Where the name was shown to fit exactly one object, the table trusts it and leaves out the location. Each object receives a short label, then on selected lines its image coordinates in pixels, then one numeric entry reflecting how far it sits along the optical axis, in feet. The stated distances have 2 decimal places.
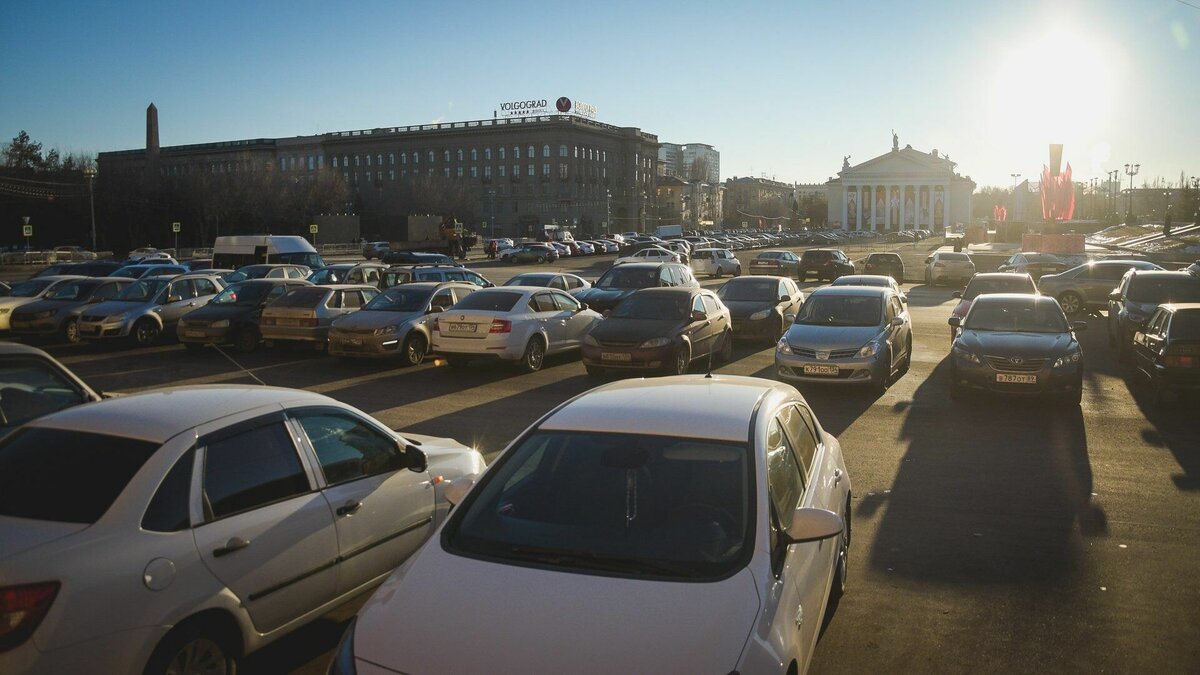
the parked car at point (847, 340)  45.16
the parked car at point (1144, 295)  57.41
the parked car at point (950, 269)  129.29
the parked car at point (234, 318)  61.93
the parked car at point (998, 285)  69.72
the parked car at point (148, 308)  65.31
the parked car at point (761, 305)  65.98
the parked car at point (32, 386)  22.17
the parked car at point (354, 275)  85.71
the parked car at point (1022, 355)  40.40
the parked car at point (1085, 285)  87.25
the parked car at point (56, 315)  69.51
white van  109.19
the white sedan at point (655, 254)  165.94
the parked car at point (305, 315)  60.23
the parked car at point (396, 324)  55.11
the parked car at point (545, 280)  73.97
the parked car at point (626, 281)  76.07
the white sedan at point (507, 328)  52.60
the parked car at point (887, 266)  139.74
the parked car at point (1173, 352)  39.58
